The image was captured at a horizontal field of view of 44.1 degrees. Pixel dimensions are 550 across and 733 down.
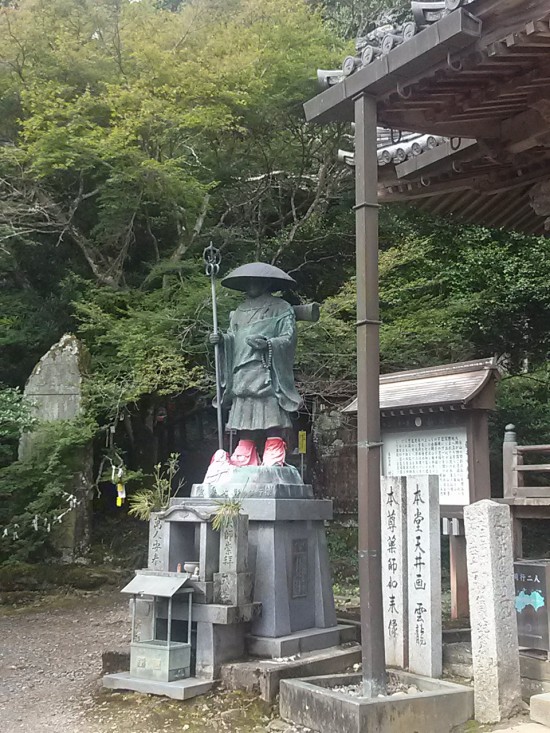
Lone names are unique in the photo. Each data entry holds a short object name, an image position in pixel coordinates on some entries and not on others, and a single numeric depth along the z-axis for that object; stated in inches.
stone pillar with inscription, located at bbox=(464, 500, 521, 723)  171.2
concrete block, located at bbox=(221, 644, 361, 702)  186.4
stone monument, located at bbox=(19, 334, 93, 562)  417.7
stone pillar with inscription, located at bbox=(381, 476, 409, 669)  204.8
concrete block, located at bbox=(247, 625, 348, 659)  203.5
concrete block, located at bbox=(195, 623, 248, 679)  197.5
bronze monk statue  247.9
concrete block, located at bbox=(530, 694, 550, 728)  162.7
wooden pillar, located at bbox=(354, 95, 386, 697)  164.7
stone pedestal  211.2
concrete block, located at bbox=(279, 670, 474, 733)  155.3
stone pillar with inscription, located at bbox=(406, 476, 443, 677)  196.9
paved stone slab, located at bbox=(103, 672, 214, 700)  186.1
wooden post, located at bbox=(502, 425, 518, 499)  307.3
